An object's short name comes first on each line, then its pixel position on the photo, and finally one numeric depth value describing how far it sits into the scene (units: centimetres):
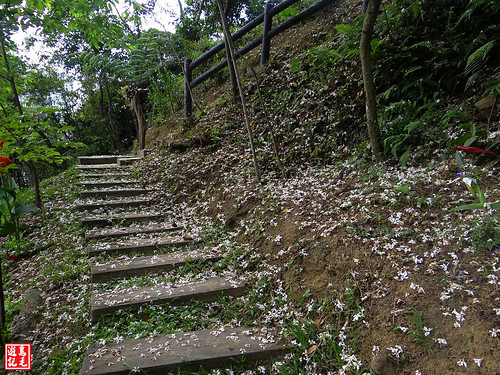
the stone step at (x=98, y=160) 773
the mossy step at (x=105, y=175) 617
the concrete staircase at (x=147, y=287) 209
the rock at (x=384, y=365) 167
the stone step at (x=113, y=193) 506
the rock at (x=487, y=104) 260
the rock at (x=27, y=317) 250
